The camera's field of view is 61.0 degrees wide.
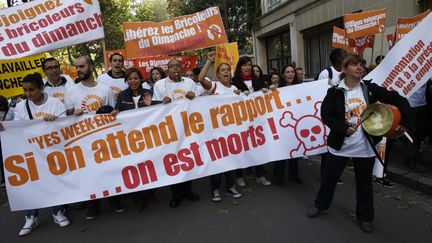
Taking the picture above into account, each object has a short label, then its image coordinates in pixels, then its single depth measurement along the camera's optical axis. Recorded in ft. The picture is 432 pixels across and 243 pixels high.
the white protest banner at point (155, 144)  14.64
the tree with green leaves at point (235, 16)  88.48
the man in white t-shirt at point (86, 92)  15.65
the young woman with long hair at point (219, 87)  16.40
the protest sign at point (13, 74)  20.30
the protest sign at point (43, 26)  17.17
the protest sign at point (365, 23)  24.94
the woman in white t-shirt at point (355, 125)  11.91
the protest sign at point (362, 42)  26.72
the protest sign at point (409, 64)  15.47
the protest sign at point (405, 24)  21.33
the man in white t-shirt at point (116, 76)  19.43
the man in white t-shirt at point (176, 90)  16.02
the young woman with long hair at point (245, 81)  17.72
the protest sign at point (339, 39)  29.73
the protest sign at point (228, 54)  32.27
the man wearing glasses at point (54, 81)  16.24
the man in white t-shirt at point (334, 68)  16.61
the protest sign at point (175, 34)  23.08
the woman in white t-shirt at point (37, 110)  14.44
